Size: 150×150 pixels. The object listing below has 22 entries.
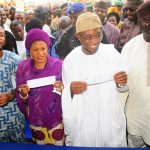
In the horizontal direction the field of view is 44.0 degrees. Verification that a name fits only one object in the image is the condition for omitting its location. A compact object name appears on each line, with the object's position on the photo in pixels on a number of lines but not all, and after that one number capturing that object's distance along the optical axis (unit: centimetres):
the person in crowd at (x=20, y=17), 370
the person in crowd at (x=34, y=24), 297
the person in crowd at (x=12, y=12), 477
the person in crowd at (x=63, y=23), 312
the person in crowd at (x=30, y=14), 409
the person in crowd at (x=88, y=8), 278
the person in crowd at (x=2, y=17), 312
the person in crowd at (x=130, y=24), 233
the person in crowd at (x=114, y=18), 370
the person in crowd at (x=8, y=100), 178
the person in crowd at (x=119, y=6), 475
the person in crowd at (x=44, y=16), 358
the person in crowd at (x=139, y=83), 158
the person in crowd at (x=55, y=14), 392
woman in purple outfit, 169
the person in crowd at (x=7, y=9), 464
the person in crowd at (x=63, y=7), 424
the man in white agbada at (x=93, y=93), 154
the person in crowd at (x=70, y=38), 238
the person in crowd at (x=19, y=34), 299
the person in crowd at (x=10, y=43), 247
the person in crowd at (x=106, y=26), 264
